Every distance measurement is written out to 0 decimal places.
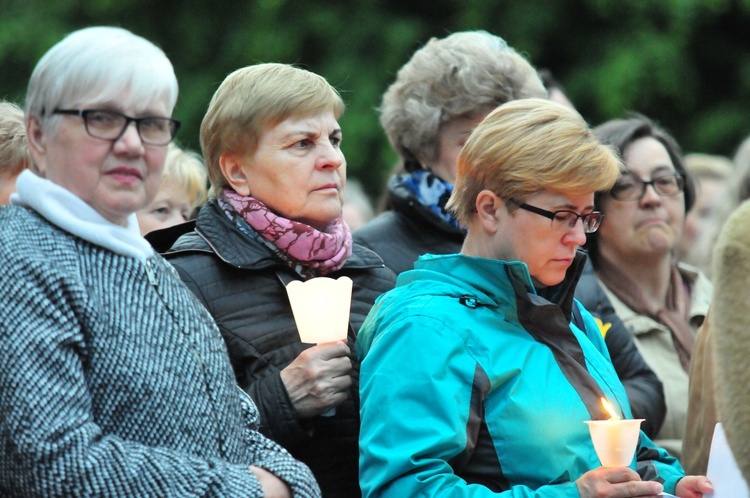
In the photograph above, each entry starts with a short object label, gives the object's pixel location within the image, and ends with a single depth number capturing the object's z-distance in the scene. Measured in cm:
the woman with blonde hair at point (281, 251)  584
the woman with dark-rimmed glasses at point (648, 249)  932
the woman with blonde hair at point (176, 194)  888
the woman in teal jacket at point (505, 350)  529
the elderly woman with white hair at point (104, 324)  420
